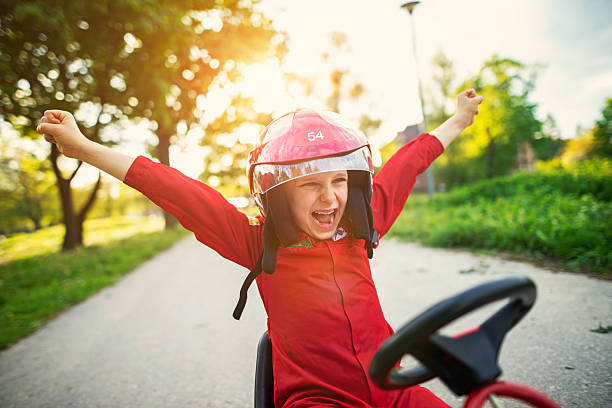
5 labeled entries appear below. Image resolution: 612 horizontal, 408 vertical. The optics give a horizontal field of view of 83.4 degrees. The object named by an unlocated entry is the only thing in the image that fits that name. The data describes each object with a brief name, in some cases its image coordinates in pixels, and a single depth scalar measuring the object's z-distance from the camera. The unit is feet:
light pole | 36.50
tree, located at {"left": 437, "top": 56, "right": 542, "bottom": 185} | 81.92
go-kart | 2.60
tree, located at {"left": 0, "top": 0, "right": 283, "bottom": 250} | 26.55
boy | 4.54
